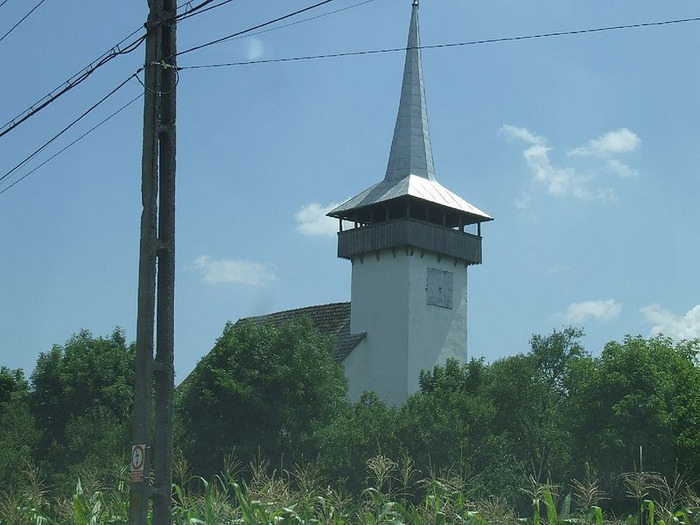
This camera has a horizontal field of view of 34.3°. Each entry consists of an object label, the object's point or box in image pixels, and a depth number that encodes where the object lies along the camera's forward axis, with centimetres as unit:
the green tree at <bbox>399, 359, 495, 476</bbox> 3500
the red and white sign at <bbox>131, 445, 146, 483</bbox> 1425
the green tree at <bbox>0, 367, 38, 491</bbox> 3819
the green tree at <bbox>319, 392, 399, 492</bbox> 3409
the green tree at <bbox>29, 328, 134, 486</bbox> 4022
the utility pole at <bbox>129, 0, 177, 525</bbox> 1424
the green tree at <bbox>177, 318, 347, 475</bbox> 3597
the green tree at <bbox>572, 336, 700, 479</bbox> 3284
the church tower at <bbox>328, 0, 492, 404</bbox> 5134
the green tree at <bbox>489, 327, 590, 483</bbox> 3541
